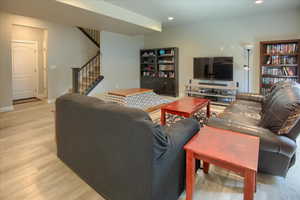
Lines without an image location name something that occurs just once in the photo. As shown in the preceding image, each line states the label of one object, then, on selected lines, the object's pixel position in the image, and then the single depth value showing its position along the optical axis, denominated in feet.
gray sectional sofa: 4.33
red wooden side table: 4.19
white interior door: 19.90
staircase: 20.54
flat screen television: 19.20
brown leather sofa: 5.84
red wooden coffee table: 10.39
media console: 18.58
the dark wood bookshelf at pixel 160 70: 23.16
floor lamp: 17.97
